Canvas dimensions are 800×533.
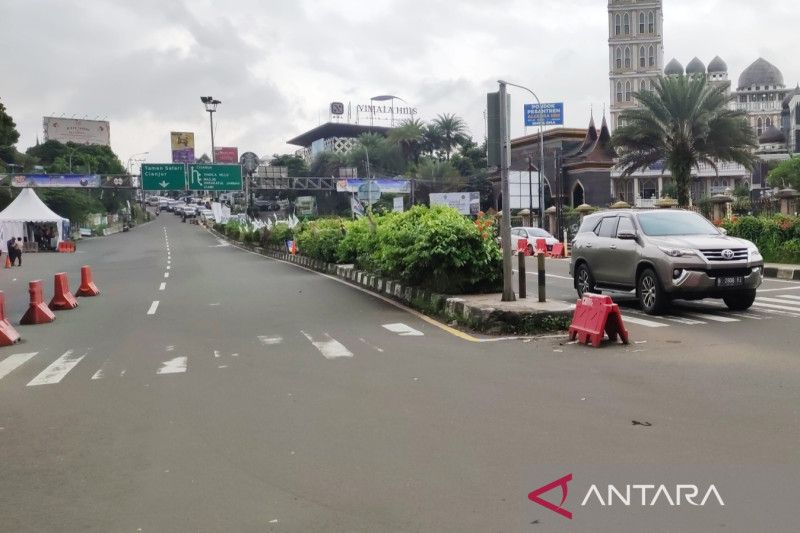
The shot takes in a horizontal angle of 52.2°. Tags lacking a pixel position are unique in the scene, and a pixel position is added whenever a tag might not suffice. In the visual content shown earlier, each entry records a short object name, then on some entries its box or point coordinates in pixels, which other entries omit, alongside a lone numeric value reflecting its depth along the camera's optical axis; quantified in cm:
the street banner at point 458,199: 6648
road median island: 1127
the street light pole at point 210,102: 6769
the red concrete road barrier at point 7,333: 1224
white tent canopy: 5013
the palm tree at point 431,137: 9388
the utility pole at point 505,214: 1229
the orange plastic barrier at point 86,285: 2011
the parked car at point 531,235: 3505
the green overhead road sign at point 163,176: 5556
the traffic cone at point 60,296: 1717
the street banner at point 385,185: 7450
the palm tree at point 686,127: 3472
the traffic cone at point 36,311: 1495
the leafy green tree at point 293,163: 11750
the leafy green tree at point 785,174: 6812
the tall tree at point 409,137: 9212
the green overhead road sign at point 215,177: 5712
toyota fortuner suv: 1234
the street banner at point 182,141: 9131
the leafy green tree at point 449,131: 9394
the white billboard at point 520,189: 5156
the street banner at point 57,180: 6097
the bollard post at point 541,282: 1225
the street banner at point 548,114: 6262
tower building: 11100
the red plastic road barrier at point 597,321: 994
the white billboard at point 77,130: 12769
